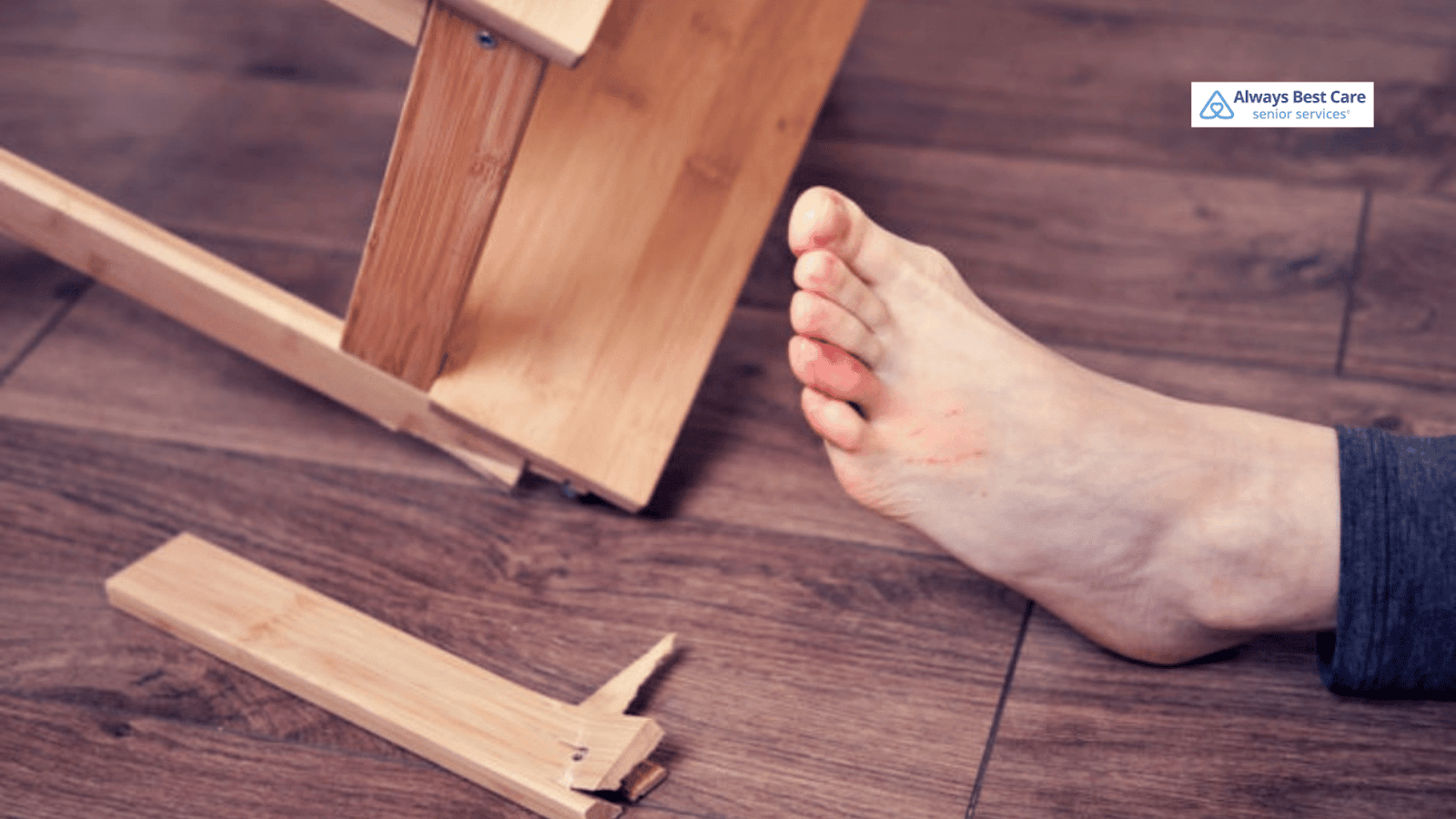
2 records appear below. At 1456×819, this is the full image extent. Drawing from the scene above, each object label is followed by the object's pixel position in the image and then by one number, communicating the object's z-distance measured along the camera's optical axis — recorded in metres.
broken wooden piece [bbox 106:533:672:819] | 1.27
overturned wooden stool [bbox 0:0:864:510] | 1.34
